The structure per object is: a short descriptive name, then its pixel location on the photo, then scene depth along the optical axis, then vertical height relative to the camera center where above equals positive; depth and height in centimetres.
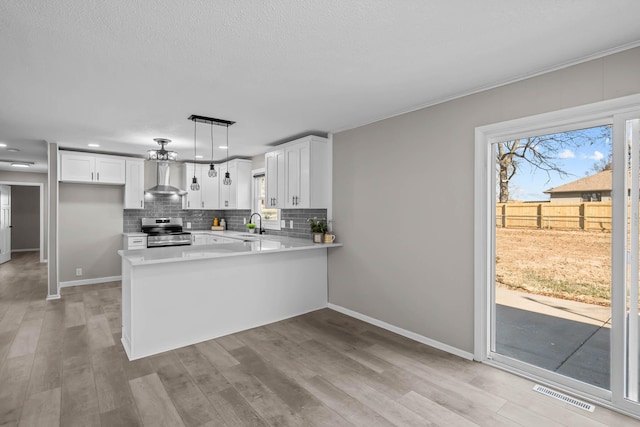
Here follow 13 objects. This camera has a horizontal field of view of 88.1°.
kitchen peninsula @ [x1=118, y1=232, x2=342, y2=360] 310 -84
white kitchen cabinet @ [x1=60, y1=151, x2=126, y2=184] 540 +76
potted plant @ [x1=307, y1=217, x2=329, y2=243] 440 -21
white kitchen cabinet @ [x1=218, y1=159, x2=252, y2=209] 638 +50
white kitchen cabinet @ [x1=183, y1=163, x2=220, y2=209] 659 +43
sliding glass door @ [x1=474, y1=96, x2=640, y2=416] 220 -29
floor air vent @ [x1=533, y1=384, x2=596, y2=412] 224 -131
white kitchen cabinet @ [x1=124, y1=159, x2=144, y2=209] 600 +52
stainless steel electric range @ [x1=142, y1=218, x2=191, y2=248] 603 -39
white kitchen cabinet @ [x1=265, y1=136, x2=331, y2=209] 443 +54
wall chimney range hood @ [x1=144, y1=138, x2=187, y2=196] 505 +80
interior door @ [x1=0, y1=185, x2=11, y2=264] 820 -31
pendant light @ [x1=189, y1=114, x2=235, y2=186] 377 +108
